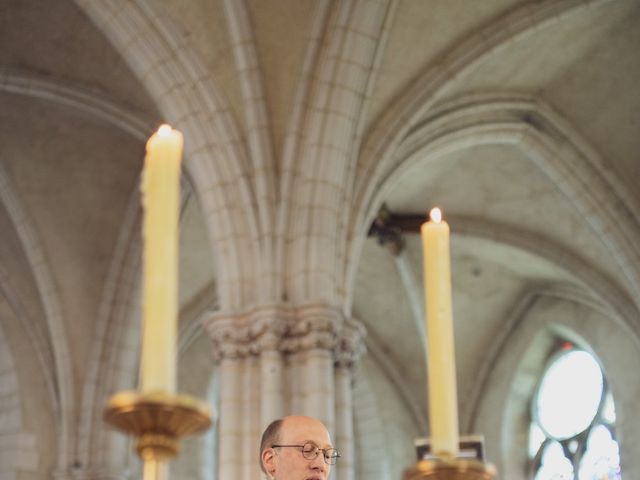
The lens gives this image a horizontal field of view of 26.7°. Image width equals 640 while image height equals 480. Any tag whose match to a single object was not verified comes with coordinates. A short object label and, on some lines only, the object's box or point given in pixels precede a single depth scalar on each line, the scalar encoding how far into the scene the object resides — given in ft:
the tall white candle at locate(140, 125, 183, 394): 8.44
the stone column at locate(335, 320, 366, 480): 38.58
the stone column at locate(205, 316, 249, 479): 37.35
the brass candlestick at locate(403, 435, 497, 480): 9.66
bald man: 14.73
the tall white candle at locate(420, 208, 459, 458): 9.49
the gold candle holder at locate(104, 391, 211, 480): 8.41
